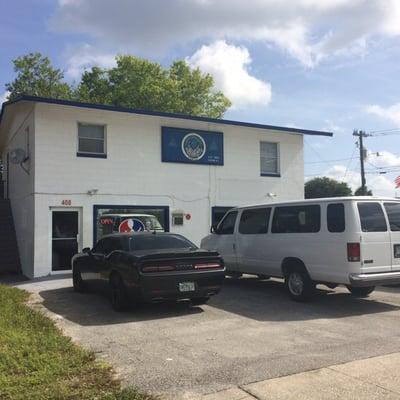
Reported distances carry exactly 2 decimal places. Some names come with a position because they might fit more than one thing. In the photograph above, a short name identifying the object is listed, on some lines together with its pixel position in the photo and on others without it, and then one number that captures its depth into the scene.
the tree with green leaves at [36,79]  37.26
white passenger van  9.41
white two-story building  15.25
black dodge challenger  9.10
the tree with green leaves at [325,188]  56.74
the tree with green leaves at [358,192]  50.49
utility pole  41.58
